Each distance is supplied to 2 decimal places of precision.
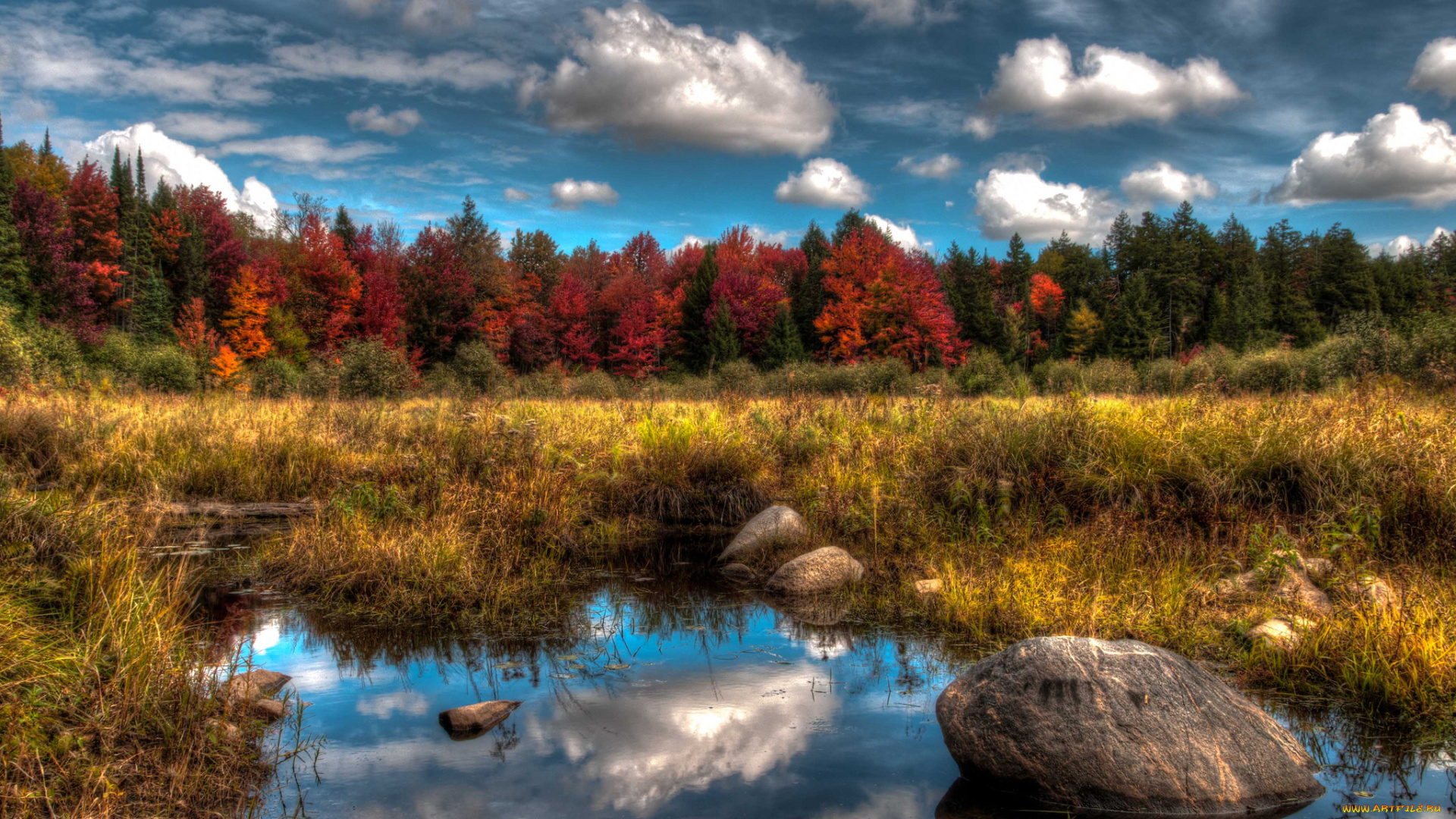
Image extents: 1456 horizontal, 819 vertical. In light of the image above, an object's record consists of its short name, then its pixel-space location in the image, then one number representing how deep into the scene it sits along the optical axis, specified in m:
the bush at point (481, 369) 21.81
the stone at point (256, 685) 3.43
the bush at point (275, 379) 17.11
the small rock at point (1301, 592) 4.73
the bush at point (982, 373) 22.25
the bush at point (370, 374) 15.69
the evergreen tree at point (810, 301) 41.12
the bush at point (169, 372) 21.48
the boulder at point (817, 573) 6.23
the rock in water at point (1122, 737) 3.06
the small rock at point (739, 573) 6.73
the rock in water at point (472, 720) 3.82
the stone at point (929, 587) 5.58
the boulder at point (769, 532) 7.18
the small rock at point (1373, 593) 4.37
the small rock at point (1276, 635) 4.24
